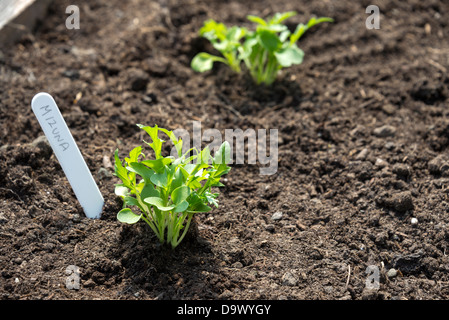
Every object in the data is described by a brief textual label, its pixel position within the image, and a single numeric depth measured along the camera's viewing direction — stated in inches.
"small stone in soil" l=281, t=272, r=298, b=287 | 33.3
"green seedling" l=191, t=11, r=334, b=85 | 39.2
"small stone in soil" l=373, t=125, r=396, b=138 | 38.4
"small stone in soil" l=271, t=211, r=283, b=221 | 35.4
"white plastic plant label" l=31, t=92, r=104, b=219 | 33.4
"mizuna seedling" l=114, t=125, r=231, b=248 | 32.2
